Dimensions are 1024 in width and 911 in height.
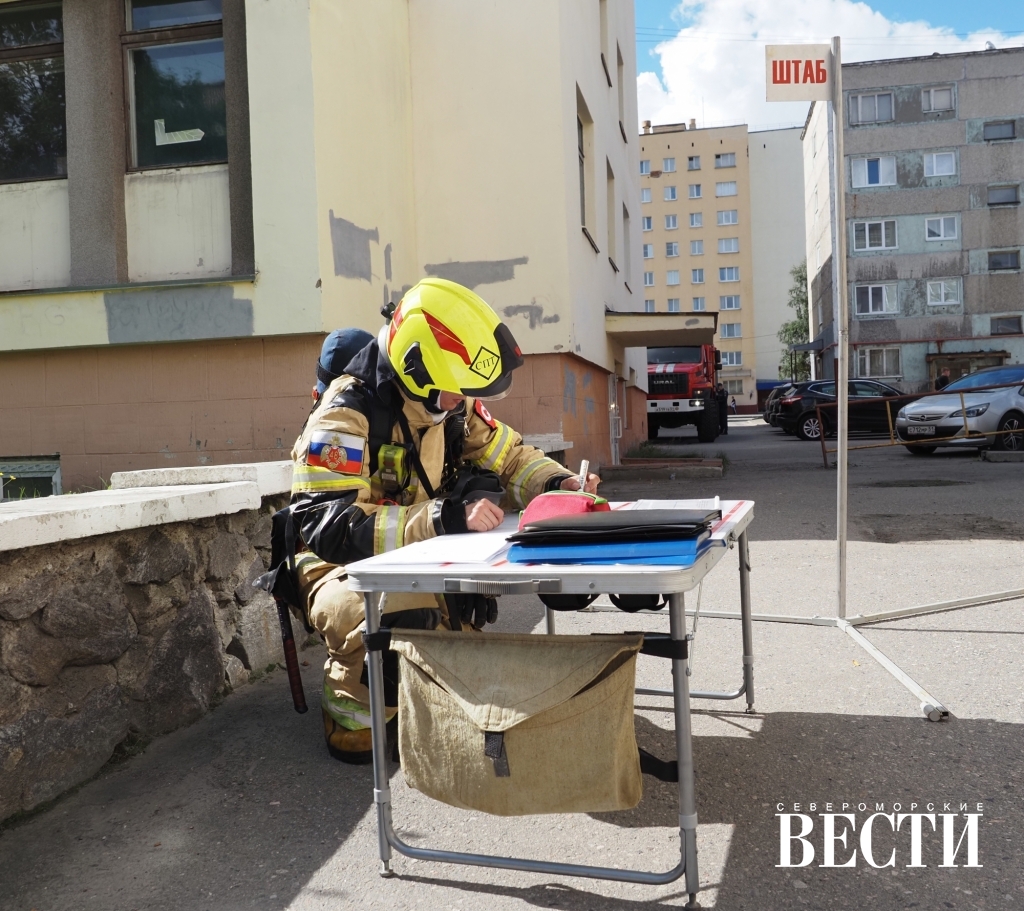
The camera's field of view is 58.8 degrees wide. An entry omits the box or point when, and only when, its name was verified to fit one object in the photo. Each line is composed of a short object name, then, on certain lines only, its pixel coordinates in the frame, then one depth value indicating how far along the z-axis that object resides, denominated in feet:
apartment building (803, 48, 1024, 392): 123.34
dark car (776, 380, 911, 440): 69.97
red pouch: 8.82
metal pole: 14.96
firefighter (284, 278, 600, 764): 9.50
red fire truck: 77.66
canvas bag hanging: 7.27
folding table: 6.70
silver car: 50.26
